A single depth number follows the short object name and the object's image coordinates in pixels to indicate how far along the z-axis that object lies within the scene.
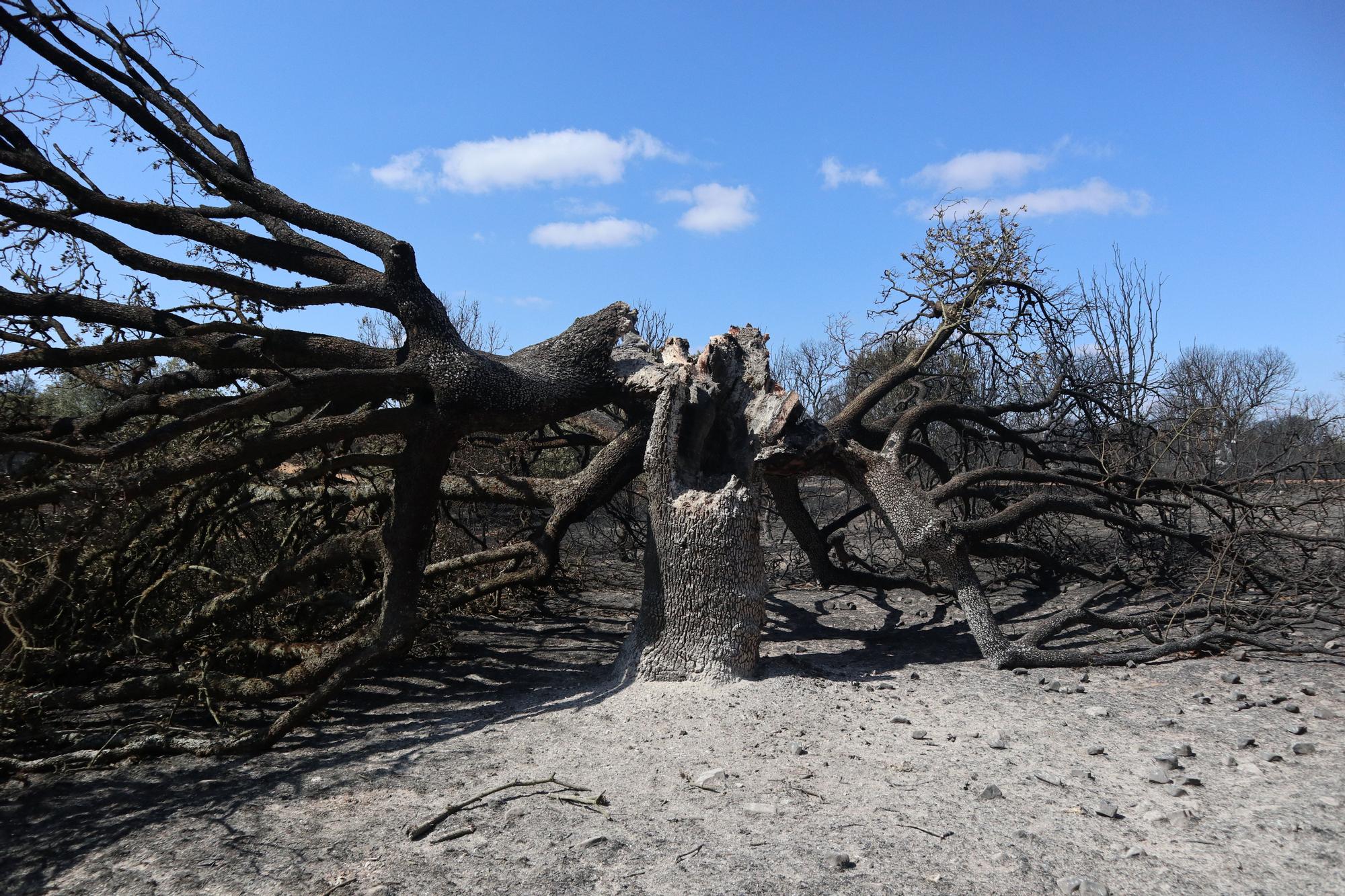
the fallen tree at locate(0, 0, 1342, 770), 4.76
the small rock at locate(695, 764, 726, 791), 3.98
